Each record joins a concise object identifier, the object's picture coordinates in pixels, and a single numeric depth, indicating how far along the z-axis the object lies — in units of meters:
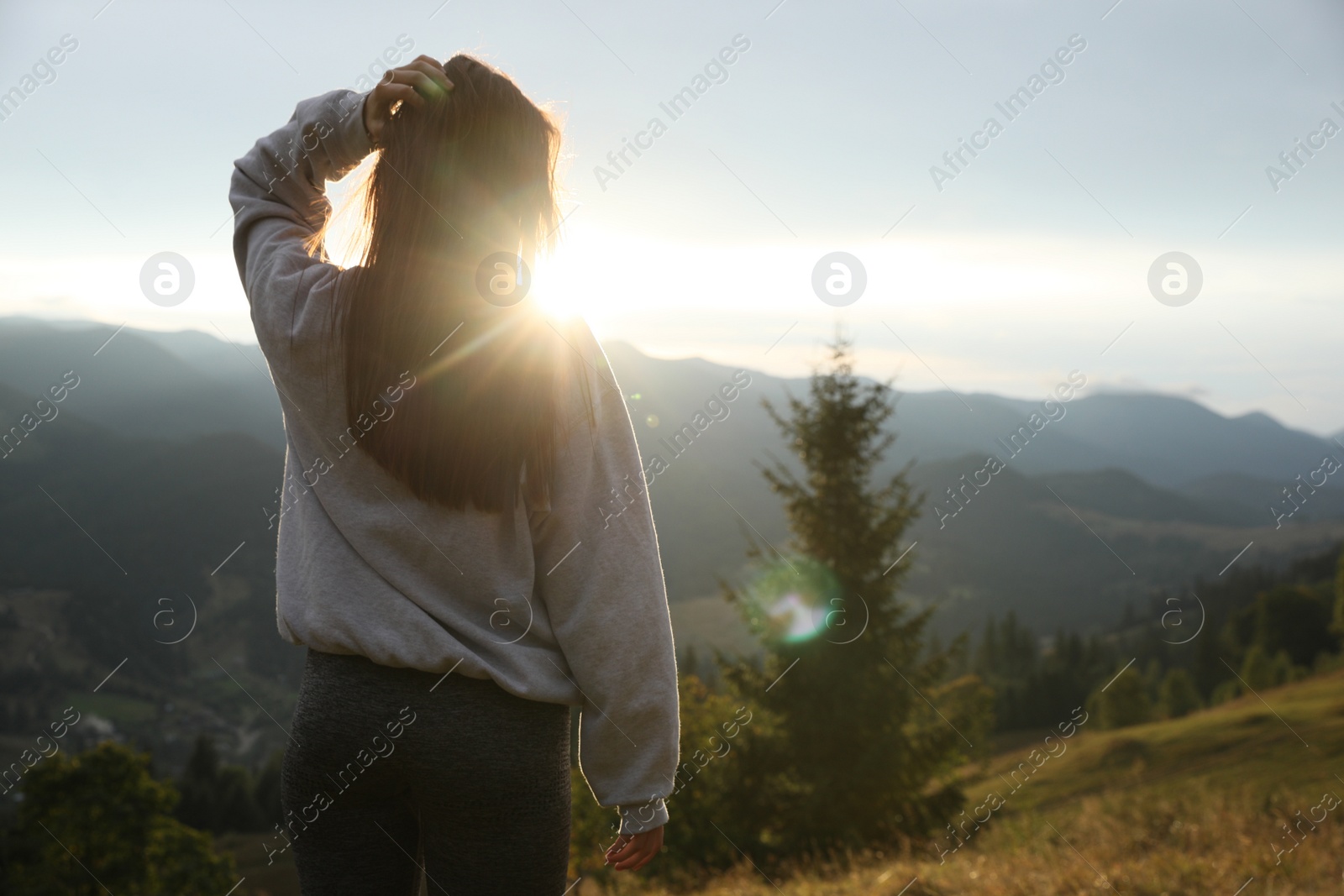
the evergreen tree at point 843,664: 14.18
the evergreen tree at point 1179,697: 60.97
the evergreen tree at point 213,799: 53.19
